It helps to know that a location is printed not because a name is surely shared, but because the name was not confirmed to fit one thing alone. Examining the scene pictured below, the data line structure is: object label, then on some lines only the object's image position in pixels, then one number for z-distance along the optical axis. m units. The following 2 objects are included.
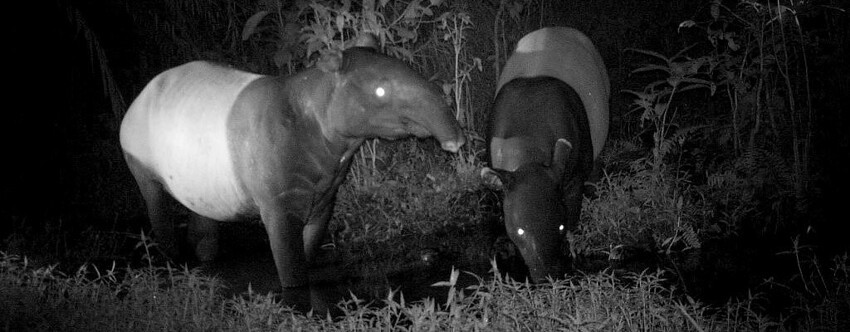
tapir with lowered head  5.50
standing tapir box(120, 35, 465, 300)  5.10
